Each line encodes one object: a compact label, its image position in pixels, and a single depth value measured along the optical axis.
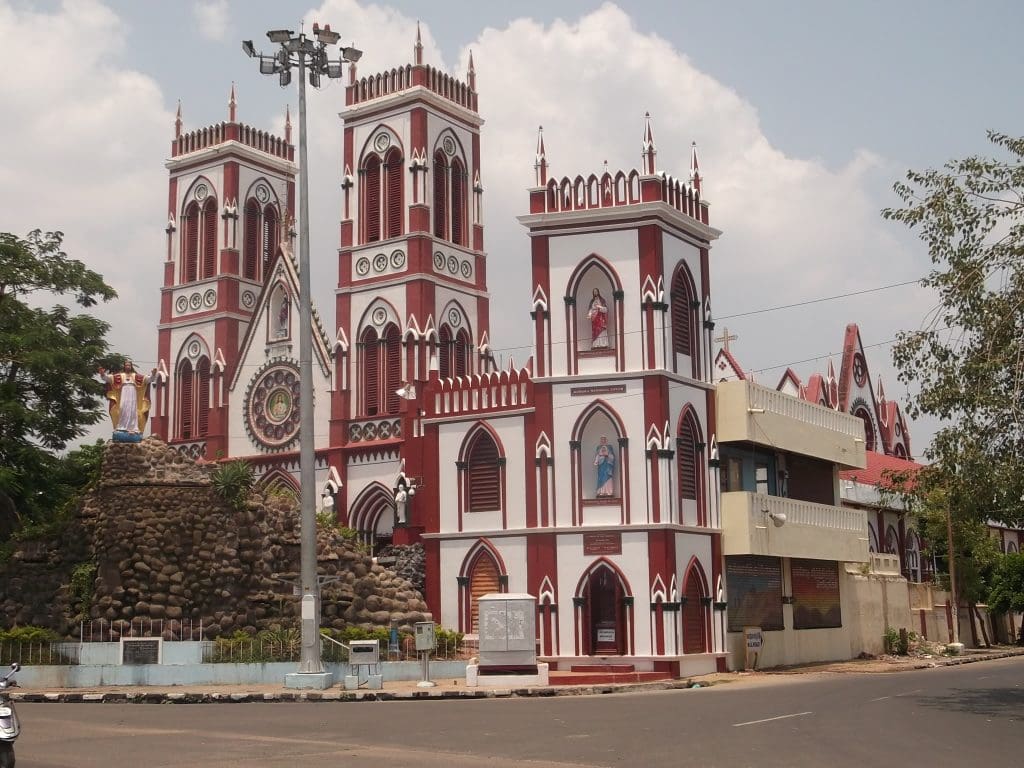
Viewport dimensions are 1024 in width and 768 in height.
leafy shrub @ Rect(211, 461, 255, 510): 31.11
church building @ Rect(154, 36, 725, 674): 33.81
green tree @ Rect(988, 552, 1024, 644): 50.22
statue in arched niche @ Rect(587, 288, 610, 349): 34.97
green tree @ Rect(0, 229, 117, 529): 35.28
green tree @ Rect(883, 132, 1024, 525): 21.31
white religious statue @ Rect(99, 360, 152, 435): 32.94
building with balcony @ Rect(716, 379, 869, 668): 36.16
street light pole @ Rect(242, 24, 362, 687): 26.61
